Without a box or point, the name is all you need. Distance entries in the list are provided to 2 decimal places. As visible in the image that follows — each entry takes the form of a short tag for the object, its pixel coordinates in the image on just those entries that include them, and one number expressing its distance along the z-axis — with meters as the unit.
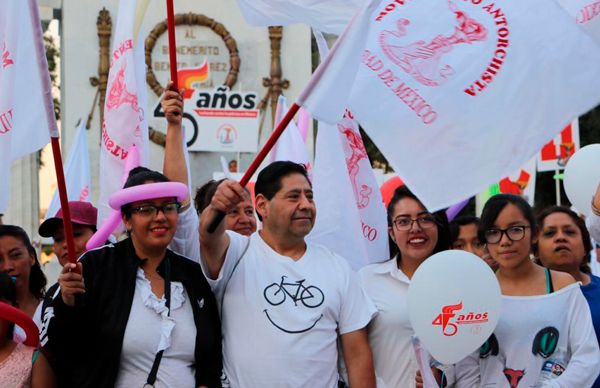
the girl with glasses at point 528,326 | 8.03
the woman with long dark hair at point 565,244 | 9.83
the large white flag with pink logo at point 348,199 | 9.92
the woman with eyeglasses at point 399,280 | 8.47
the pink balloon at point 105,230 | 8.89
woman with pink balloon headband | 7.66
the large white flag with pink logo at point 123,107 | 10.41
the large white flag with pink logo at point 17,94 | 8.73
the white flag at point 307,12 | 9.49
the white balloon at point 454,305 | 7.88
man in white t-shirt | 7.88
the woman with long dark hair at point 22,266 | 9.78
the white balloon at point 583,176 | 10.15
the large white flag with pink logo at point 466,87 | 7.37
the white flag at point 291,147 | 13.14
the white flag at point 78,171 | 15.00
